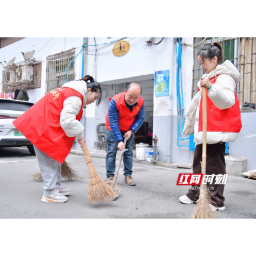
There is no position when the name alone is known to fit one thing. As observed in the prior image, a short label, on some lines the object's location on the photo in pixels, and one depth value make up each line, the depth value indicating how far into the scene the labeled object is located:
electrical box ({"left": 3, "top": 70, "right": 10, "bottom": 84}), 11.52
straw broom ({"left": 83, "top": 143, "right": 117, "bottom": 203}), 2.62
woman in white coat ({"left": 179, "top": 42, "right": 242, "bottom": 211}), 2.38
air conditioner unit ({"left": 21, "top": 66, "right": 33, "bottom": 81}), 10.06
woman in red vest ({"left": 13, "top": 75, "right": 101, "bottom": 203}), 2.56
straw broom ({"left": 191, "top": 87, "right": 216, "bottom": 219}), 2.07
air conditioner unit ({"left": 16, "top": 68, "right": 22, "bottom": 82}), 10.46
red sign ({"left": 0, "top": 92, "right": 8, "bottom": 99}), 11.59
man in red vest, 3.29
